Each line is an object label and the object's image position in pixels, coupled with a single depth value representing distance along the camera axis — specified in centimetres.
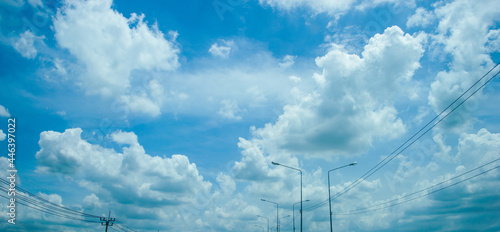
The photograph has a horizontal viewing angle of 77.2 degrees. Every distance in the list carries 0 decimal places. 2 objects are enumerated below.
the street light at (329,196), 4229
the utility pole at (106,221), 7178
